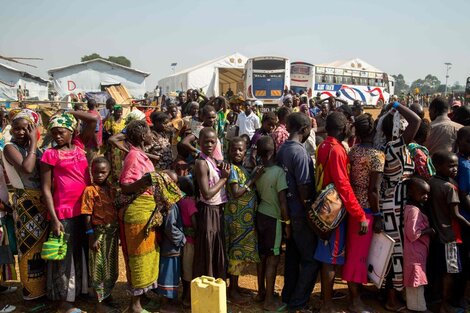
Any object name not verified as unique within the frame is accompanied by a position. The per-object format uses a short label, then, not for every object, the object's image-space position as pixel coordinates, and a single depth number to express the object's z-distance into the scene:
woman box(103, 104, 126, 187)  6.08
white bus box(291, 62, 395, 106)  27.84
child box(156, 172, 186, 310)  3.50
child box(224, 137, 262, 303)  3.65
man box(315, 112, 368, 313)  3.33
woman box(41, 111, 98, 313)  3.36
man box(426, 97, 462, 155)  4.54
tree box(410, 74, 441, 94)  103.28
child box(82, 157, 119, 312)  3.42
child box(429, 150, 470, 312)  3.44
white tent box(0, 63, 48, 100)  26.94
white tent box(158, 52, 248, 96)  33.09
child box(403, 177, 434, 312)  3.46
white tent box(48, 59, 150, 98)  29.03
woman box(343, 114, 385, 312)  3.40
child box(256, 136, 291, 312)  3.56
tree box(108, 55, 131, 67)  84.25
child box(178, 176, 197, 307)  3.60
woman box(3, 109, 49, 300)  3.42
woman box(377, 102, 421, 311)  3.45
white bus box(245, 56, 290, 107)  23.30
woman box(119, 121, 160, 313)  3.32
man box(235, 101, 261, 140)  7.68
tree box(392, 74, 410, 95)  114.56
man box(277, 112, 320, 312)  3.48
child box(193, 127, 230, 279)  3.51
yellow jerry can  2.18
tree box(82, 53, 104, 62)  79.10
